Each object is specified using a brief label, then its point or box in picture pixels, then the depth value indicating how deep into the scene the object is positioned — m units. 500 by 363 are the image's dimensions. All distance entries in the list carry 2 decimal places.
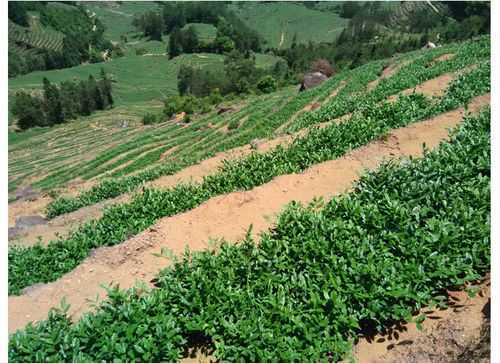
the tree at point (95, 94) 105.25
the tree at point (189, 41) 147.12
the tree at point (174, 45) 146.00
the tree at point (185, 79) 109.31
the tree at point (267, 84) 82.31
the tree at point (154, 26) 175.50
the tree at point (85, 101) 104.69
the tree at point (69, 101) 99.62
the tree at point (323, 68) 53.18
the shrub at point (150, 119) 72.56
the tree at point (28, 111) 93.44
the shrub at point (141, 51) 156.75
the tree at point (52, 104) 96.62
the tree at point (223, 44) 146.62
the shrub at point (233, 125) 36.66
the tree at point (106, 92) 106.94
